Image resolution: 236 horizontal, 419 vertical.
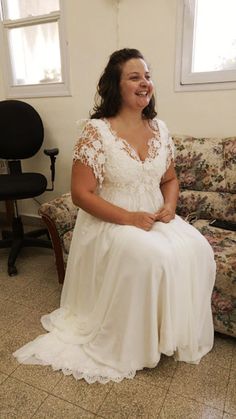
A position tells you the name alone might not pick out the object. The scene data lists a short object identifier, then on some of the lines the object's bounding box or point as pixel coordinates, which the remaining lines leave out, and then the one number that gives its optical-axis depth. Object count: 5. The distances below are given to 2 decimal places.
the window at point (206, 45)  1.99
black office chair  2.37
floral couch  1.82
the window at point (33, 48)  2.45
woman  1.23
